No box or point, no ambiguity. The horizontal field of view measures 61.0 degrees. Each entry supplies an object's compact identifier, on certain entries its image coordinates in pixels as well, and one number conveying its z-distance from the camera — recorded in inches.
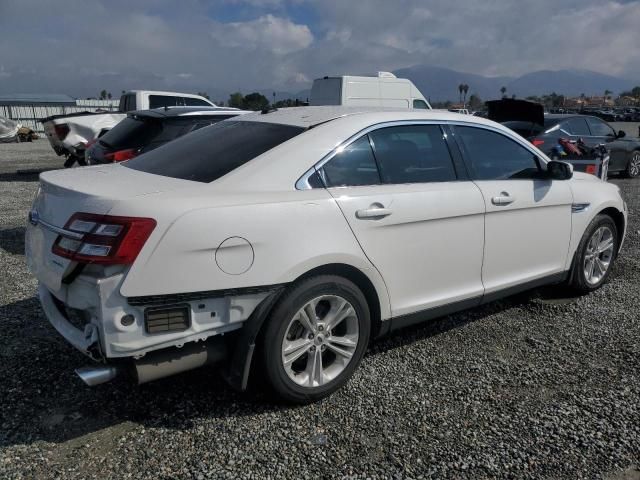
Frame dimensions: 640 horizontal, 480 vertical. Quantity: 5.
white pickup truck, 480.4
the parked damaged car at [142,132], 287.6
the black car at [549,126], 409.8
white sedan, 98.2
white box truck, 590.2
